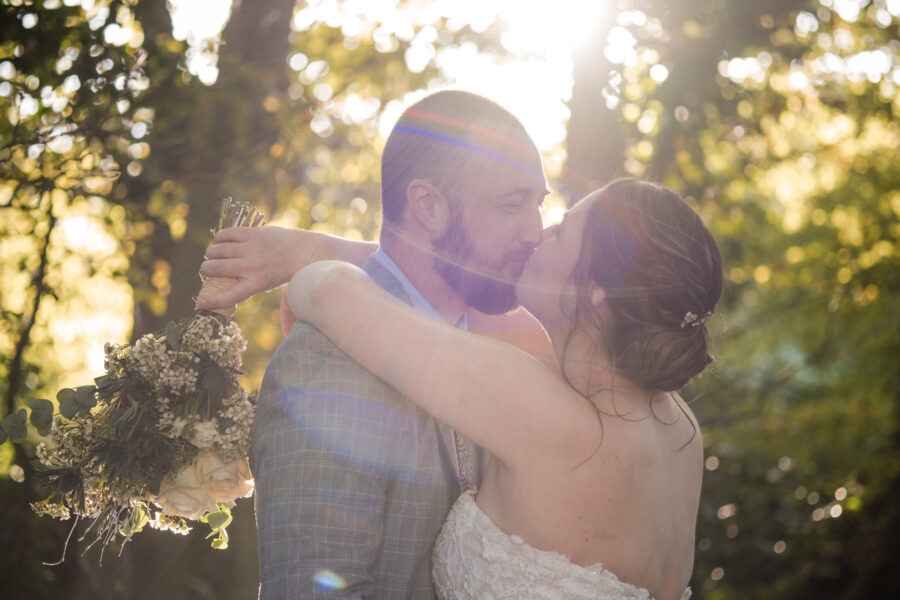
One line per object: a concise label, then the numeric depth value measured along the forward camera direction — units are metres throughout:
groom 2.13
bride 2.29
